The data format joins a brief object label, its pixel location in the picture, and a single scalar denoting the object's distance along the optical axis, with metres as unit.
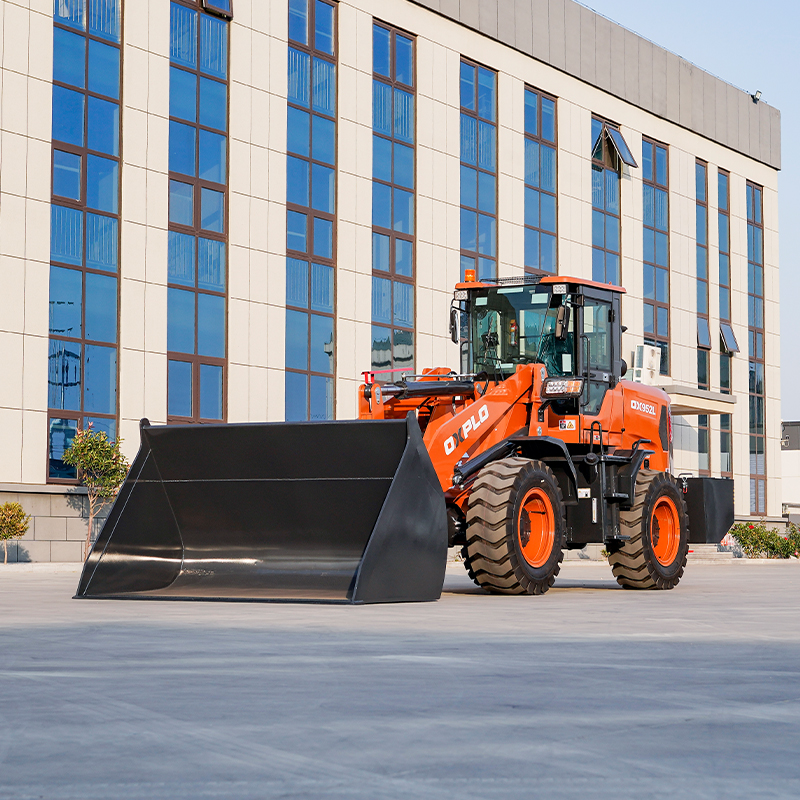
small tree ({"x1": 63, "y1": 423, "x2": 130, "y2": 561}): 27.20
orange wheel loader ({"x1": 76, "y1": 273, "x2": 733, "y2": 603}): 11.51
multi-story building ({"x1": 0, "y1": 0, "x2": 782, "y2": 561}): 27.97
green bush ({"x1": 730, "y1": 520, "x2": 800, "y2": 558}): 38.28
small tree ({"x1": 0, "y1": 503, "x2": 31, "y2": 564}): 25.06
